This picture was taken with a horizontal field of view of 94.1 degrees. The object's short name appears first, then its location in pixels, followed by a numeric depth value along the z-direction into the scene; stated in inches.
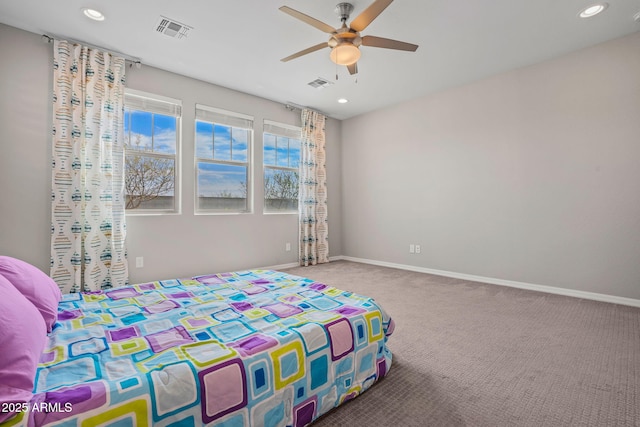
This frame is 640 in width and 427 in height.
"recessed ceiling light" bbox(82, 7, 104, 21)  107.1
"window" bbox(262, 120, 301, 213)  199.7
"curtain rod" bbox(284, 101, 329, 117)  203.5
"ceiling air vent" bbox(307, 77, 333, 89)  166.2
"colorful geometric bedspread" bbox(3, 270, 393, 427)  37.8
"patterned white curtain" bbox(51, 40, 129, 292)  123.6
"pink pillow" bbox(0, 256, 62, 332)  54.8
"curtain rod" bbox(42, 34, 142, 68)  122.0
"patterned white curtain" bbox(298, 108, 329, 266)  210.7
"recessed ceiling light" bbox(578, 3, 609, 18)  105.0
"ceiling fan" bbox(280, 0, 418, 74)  93.7
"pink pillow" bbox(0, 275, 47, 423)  34.4
